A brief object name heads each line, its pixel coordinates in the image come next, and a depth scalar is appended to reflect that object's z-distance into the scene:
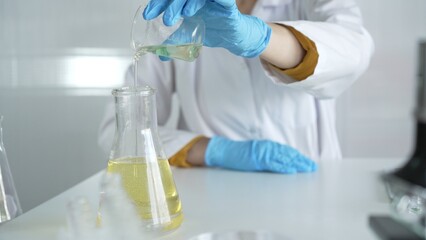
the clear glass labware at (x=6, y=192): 0.88
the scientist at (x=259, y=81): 1.18
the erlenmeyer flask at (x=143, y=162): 0.80
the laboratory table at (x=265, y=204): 0.87
